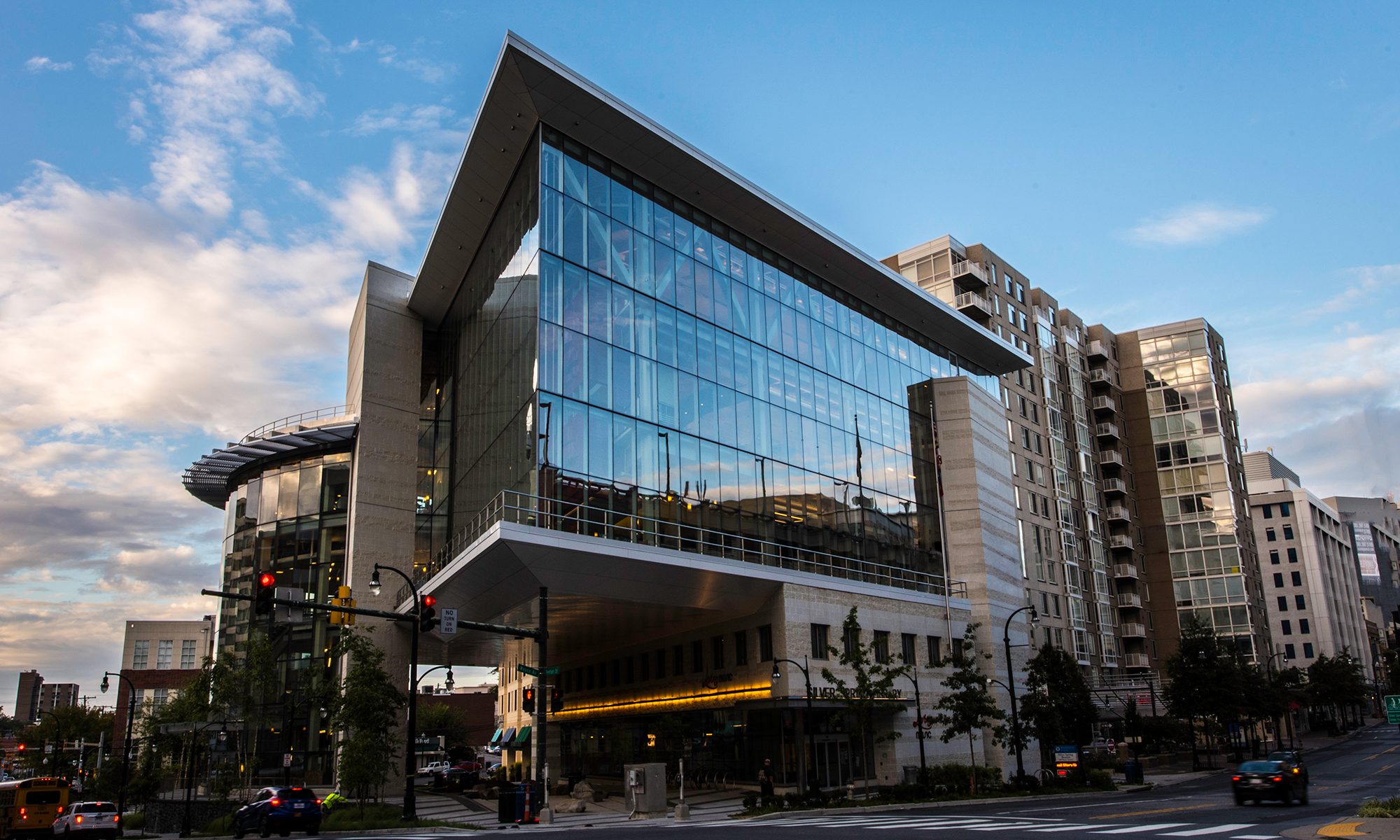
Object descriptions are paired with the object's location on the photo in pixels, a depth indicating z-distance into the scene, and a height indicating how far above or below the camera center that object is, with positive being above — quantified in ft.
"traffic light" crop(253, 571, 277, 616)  75.77 +8.55
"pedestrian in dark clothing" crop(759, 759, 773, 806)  130.41 -12.45
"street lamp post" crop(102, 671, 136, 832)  156.18 -9.60
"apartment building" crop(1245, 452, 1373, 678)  439.63 +46.00
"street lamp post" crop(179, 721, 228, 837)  132.39 -9.78
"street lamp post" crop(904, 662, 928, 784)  146.86 -5.12
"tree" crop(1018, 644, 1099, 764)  168.96 -3.42
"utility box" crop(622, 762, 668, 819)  120.06 -11.25
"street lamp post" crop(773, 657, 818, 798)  133.49 -8.32
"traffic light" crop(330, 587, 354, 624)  96.63 +10.20
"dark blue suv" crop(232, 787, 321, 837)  105.50 -11.14
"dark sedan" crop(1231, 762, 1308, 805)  112.27 -11.80
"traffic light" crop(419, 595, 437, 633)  90.02 +7.76
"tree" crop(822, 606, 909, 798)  140.05 +1.12
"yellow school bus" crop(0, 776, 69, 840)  130.21 -11.95
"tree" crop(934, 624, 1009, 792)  153.38 -2.95
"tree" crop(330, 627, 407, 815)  125.18 -1.79
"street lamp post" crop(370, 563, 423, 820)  109.81 -5.77
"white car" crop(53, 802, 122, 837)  120.16 -13.00
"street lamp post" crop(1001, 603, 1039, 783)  160.35 -6.69
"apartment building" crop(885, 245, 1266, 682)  276.21 +67.69
